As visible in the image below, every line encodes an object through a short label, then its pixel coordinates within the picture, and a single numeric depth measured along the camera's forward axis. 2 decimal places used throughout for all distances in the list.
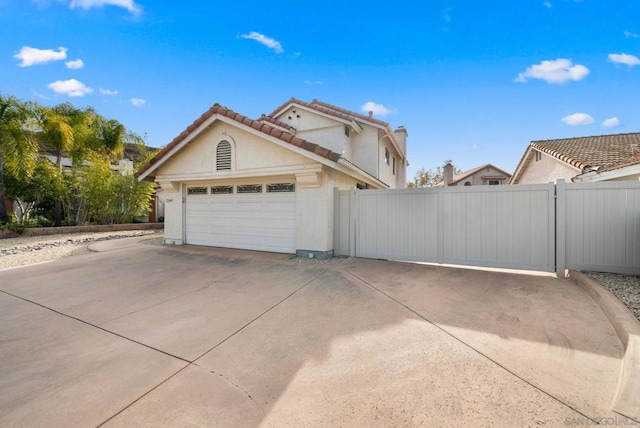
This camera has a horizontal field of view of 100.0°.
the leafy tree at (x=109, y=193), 14.93
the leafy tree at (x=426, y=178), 42.06
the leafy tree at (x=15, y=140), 12.16
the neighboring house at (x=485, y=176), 32.16
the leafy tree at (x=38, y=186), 14.29
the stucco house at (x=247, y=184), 7.93
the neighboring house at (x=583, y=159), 8.91
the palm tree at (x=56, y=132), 13.91
